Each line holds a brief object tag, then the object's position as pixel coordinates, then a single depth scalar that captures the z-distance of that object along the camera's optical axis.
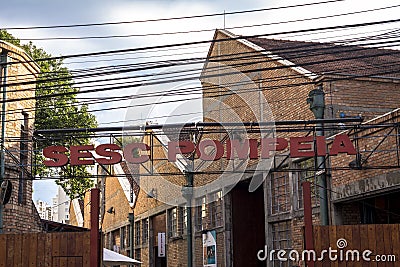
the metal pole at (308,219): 12.29
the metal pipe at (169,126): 15.91
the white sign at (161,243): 28.98
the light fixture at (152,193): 32.88
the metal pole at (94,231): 12.23
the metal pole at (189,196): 20.83
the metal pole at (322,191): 15.09
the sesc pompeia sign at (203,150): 15.35
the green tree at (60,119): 29.94
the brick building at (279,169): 16.03
